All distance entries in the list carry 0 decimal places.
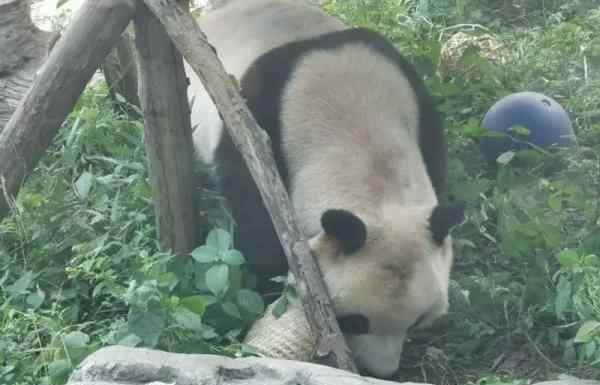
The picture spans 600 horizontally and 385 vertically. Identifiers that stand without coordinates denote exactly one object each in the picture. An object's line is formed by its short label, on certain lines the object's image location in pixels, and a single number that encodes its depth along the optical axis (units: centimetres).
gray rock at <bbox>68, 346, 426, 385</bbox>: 367
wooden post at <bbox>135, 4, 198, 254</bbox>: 503
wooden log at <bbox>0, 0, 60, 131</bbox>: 614
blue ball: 650
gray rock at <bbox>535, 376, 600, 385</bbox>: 390
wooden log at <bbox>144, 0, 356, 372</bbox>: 441
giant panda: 472
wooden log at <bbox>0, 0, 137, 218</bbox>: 491
